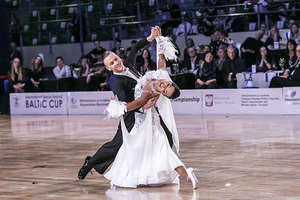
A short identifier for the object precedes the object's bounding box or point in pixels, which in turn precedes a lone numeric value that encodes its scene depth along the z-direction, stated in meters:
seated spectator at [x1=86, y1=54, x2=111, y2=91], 21.00
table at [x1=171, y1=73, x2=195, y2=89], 18.86
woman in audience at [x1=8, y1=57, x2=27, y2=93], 22.69
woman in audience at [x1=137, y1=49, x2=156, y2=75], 19.69
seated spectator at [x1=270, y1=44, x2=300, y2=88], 17.16
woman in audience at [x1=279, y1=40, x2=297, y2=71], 17.25
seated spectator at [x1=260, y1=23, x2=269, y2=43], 19.26
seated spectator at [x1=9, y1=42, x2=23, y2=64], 25.34
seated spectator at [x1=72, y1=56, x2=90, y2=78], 21.27
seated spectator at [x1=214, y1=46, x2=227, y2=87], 18.66
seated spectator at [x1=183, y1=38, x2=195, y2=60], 19.53
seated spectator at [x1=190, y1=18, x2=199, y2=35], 21.48
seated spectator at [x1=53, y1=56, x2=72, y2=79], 21.86
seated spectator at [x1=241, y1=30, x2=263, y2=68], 18.97
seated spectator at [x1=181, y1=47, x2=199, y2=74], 19.20
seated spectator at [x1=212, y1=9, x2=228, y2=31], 20.83
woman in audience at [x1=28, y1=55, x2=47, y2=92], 22.19
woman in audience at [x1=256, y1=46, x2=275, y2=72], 18.05
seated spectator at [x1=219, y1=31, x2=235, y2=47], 19.30
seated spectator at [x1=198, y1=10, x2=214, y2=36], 21.05
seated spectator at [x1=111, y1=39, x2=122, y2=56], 21.53
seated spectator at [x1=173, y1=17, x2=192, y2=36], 21.58
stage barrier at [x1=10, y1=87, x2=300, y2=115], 17.09
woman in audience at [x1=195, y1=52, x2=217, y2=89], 18.64
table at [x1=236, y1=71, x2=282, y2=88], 17.45
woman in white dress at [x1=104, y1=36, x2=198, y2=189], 7.25
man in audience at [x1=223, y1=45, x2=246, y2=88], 18.25
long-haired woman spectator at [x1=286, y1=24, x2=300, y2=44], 18.42
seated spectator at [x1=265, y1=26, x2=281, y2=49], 18.60
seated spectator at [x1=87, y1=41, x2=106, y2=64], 22.10
